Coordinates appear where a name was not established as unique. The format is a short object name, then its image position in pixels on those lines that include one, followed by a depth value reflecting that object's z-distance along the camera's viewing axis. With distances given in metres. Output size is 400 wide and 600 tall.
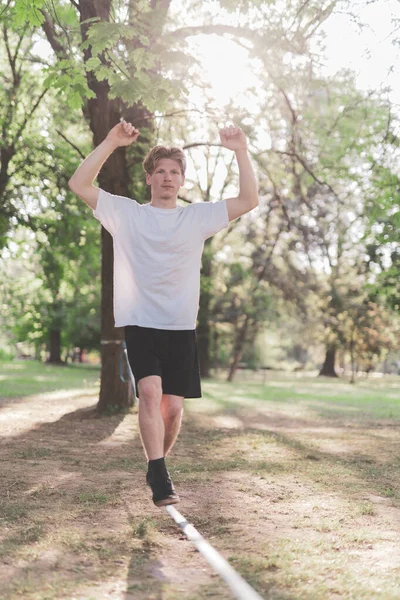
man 4.57
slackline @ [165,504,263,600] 2.84
